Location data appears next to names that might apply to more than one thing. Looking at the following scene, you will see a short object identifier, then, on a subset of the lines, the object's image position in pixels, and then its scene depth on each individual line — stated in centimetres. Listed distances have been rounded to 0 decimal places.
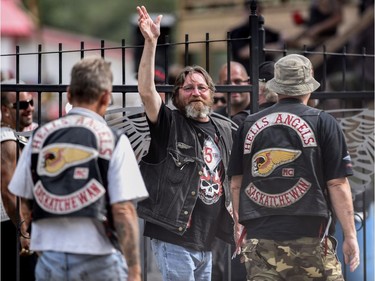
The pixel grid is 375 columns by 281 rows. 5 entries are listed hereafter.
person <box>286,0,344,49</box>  2775
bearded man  1214
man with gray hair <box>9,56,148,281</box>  941
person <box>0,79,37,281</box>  1385
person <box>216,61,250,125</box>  1584
